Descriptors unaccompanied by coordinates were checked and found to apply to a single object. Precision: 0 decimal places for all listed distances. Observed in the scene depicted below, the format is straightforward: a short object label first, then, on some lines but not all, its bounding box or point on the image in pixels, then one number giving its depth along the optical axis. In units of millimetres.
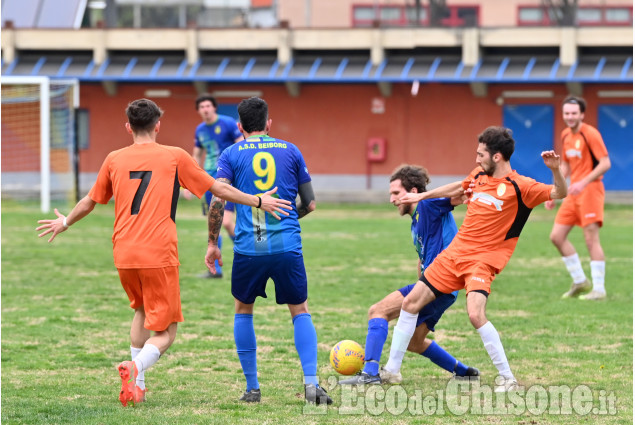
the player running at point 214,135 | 25219
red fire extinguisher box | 63594
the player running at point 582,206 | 22219
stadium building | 59937
